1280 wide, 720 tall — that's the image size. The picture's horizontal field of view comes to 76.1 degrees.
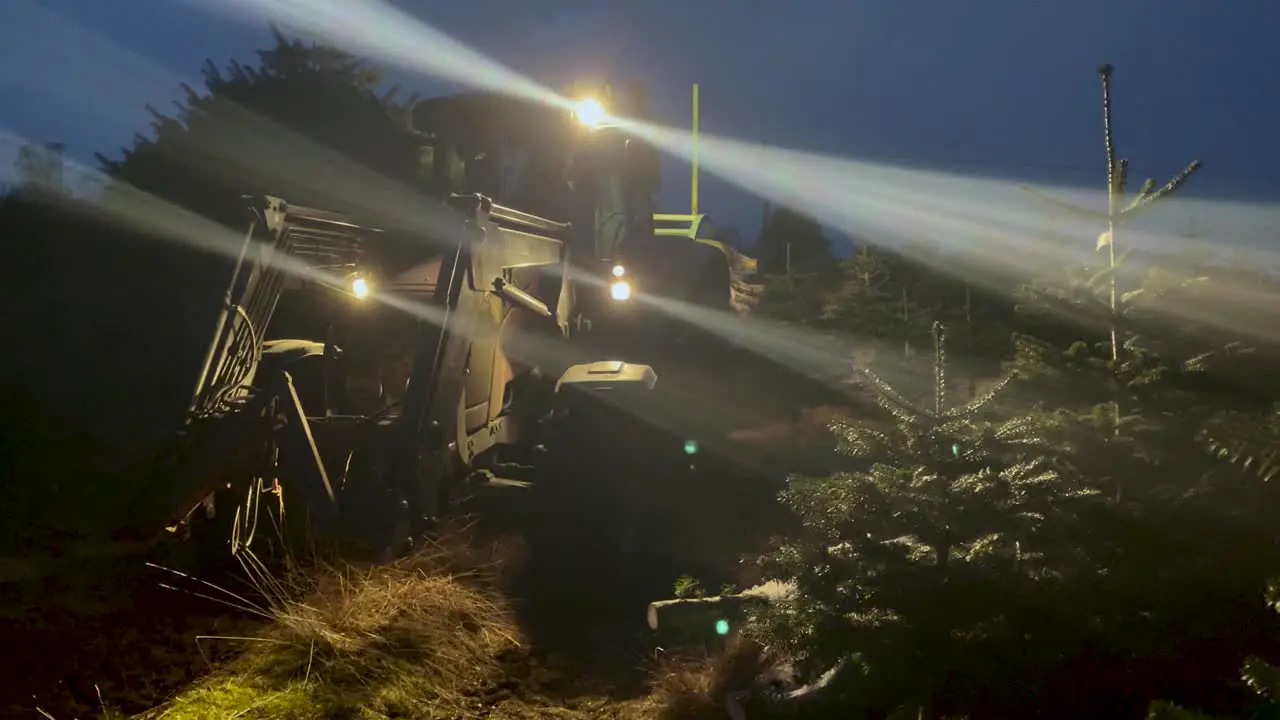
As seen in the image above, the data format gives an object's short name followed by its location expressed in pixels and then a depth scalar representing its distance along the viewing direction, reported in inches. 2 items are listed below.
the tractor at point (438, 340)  223.3
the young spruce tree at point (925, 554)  141.9
